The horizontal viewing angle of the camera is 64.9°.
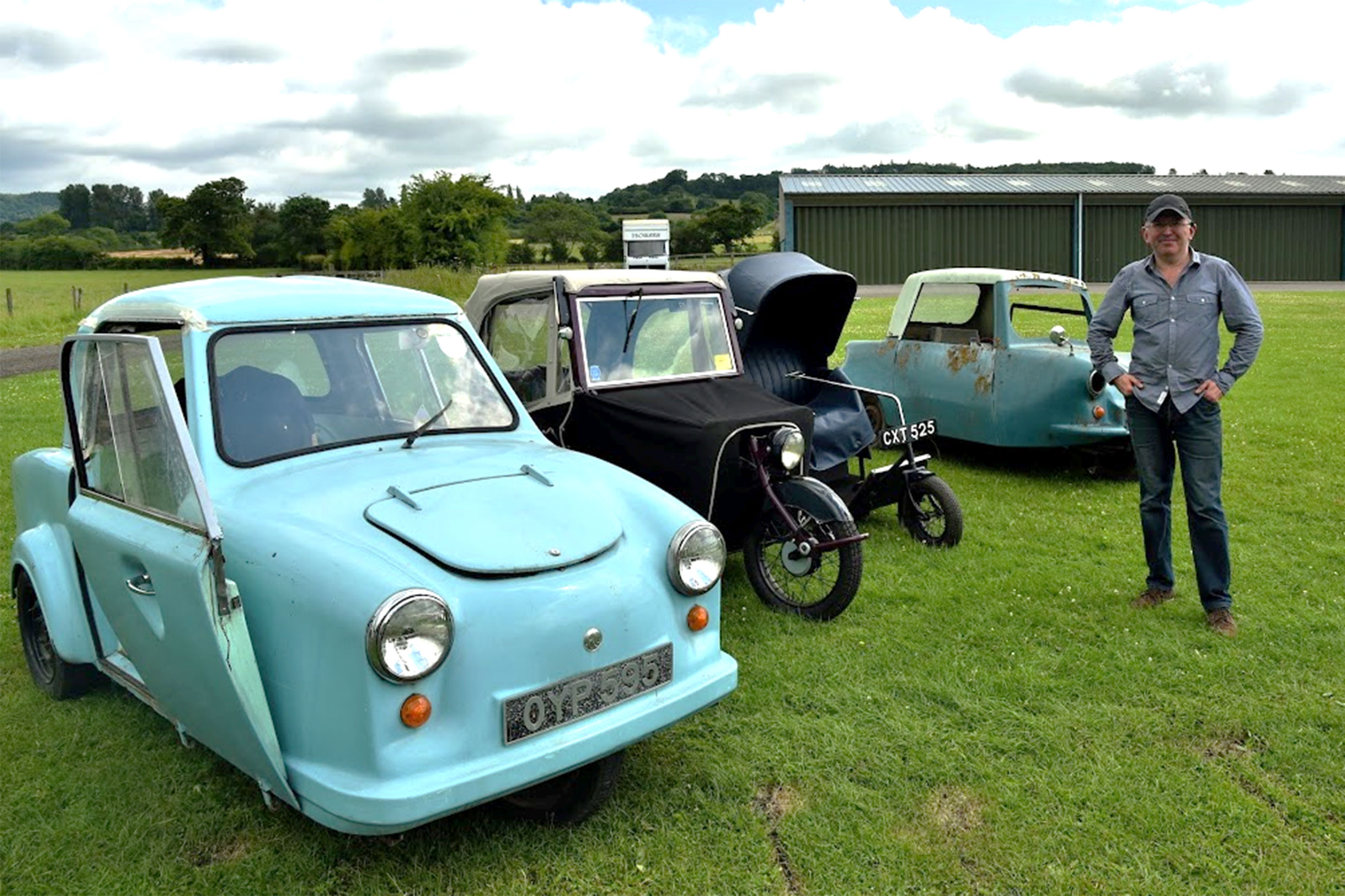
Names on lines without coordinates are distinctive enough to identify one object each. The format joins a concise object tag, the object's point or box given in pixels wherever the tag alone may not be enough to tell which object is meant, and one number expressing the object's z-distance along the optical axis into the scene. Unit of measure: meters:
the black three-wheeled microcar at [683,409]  5.71
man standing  5.36
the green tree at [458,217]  52.25
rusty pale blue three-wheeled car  8.91
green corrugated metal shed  38.38
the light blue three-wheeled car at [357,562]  3.08
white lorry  39.12
